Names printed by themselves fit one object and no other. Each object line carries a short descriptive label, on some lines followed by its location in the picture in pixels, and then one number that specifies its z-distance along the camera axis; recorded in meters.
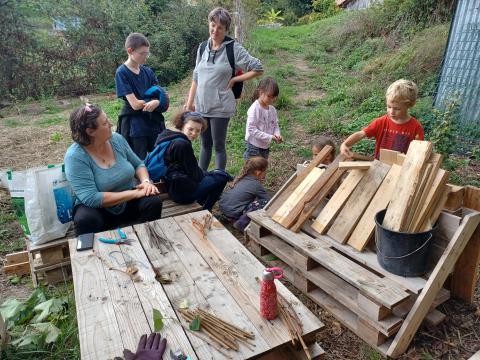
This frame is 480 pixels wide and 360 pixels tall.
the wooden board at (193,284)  1.81
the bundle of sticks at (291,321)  1.83
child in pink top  4.38
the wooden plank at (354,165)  3.01
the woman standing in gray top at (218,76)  4.22
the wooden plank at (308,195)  3.21
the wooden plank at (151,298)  1.82
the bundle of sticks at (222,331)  1.79
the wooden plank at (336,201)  3.05
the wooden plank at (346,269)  2.31
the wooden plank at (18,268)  3.42
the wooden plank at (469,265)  2.64
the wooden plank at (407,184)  2.54
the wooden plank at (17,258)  3.44
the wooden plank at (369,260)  2.41
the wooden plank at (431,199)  2.54
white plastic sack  2.93
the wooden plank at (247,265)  1.94
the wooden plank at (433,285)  2.31
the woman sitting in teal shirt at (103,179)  3.03
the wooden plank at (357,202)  2.91
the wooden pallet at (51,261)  3.08
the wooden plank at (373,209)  2.78
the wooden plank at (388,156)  2.98
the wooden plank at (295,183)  3.52
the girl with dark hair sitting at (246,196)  3.99
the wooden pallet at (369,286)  2.33
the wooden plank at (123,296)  1.89
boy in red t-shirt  3.28
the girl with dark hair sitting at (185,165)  3.66
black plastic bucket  2.41
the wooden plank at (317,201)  3.15
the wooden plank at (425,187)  2.56
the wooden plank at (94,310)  1.78
